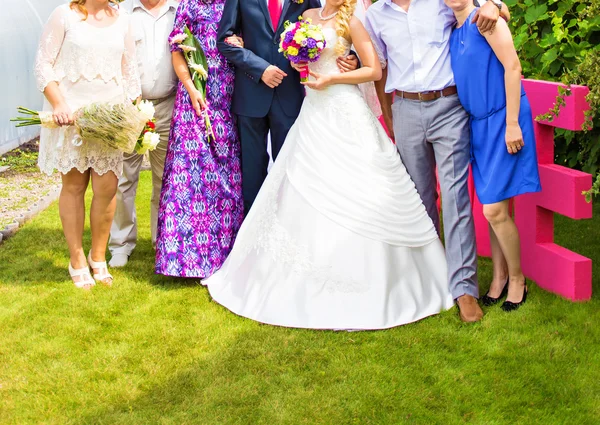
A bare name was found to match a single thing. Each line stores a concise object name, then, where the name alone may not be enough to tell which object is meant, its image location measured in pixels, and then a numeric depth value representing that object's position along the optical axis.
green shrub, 5.23
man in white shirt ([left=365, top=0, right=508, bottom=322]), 4.22
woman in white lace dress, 4.71
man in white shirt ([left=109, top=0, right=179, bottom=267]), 5.30
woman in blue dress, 3.99
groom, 4.87
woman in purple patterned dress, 5.05
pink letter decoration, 4.26
